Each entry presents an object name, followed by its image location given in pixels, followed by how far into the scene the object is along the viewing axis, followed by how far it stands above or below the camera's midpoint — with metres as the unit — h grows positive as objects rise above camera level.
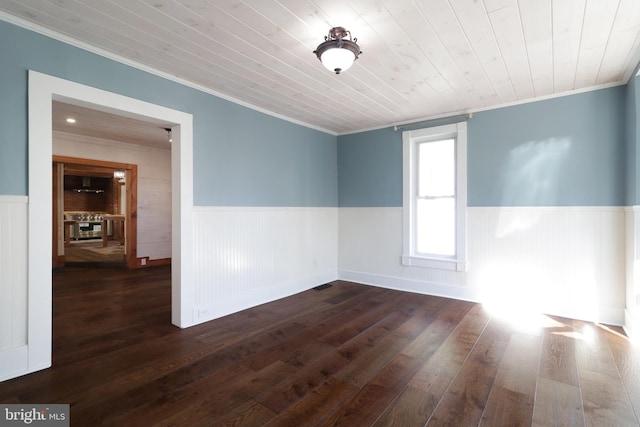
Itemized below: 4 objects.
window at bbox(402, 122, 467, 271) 4.11 +0.25
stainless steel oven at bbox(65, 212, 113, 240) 11.85 -0.50
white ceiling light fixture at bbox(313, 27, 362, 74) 2.20 +1.21
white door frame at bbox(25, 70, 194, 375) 2.21 +0.16
